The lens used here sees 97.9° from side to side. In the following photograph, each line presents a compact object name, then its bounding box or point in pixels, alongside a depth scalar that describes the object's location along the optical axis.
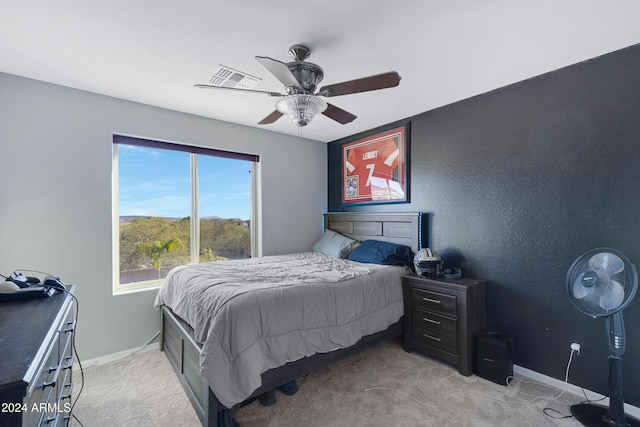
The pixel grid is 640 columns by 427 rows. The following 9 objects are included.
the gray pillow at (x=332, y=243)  3.86
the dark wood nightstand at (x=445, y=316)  2.41
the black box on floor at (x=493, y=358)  2.25
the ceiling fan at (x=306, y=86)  1.80
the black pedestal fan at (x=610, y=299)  1.71
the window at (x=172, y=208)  3.02
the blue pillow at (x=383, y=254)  3.13
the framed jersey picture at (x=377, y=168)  3.48
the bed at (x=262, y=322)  1.69
